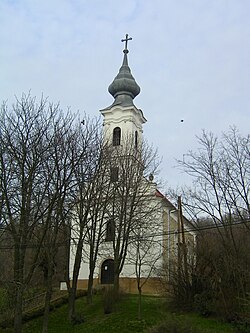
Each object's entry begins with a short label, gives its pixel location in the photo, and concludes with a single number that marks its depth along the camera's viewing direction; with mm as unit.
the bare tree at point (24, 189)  19531
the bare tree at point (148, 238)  29906
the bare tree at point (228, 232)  21438
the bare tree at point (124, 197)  28031
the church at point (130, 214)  28391
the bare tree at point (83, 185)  22328
